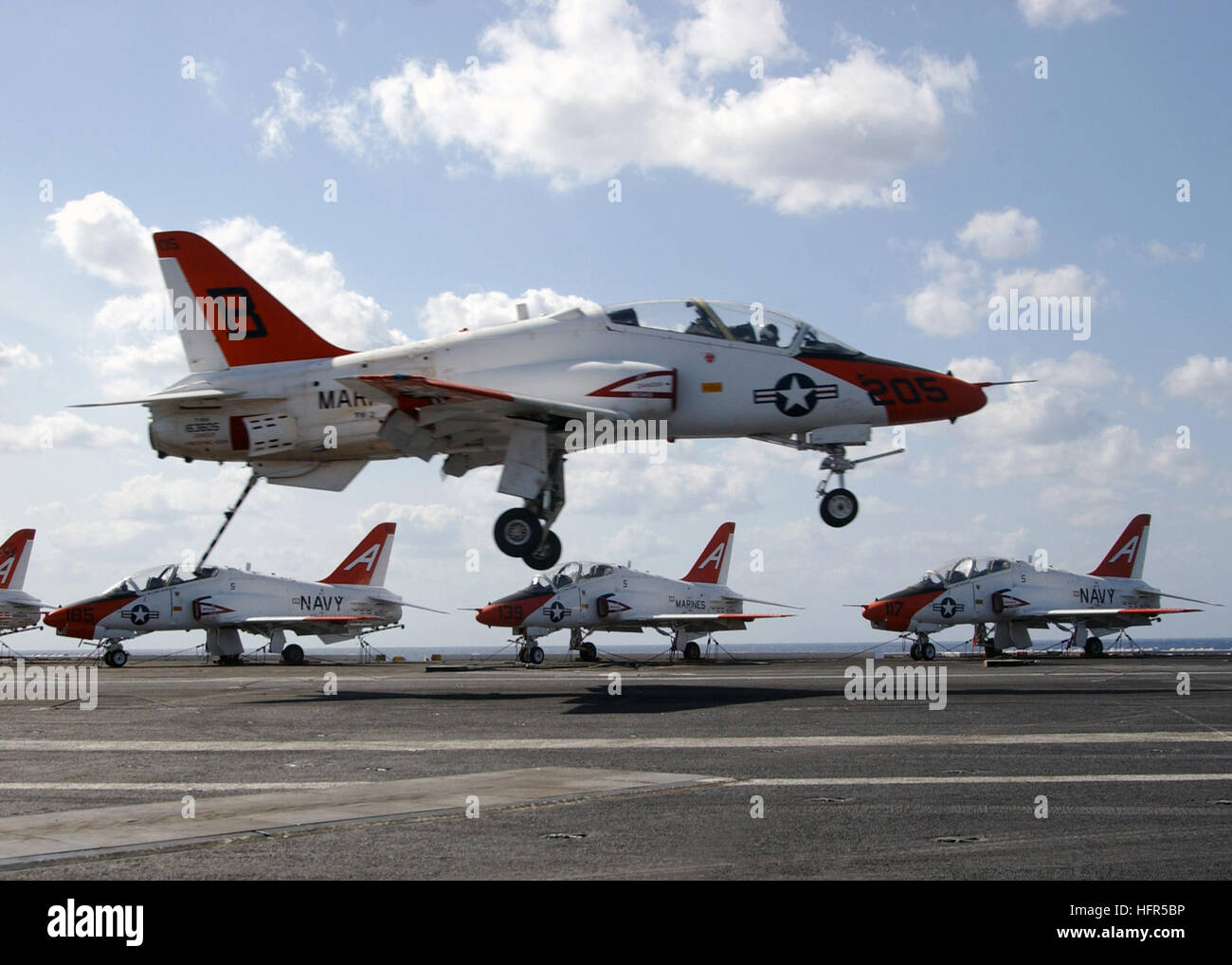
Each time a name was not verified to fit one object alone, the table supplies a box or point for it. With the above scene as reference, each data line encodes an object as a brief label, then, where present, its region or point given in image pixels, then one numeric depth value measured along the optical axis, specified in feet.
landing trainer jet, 65.82
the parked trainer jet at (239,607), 135.85
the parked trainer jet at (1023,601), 123.34
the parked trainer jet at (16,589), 178.70
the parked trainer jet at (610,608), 136.05
